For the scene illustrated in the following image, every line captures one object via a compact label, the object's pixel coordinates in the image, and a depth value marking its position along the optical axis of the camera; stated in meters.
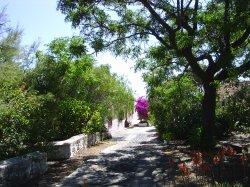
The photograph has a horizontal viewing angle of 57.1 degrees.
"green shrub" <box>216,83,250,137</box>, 12.52
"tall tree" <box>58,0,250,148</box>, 8.18
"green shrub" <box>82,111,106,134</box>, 11.52
